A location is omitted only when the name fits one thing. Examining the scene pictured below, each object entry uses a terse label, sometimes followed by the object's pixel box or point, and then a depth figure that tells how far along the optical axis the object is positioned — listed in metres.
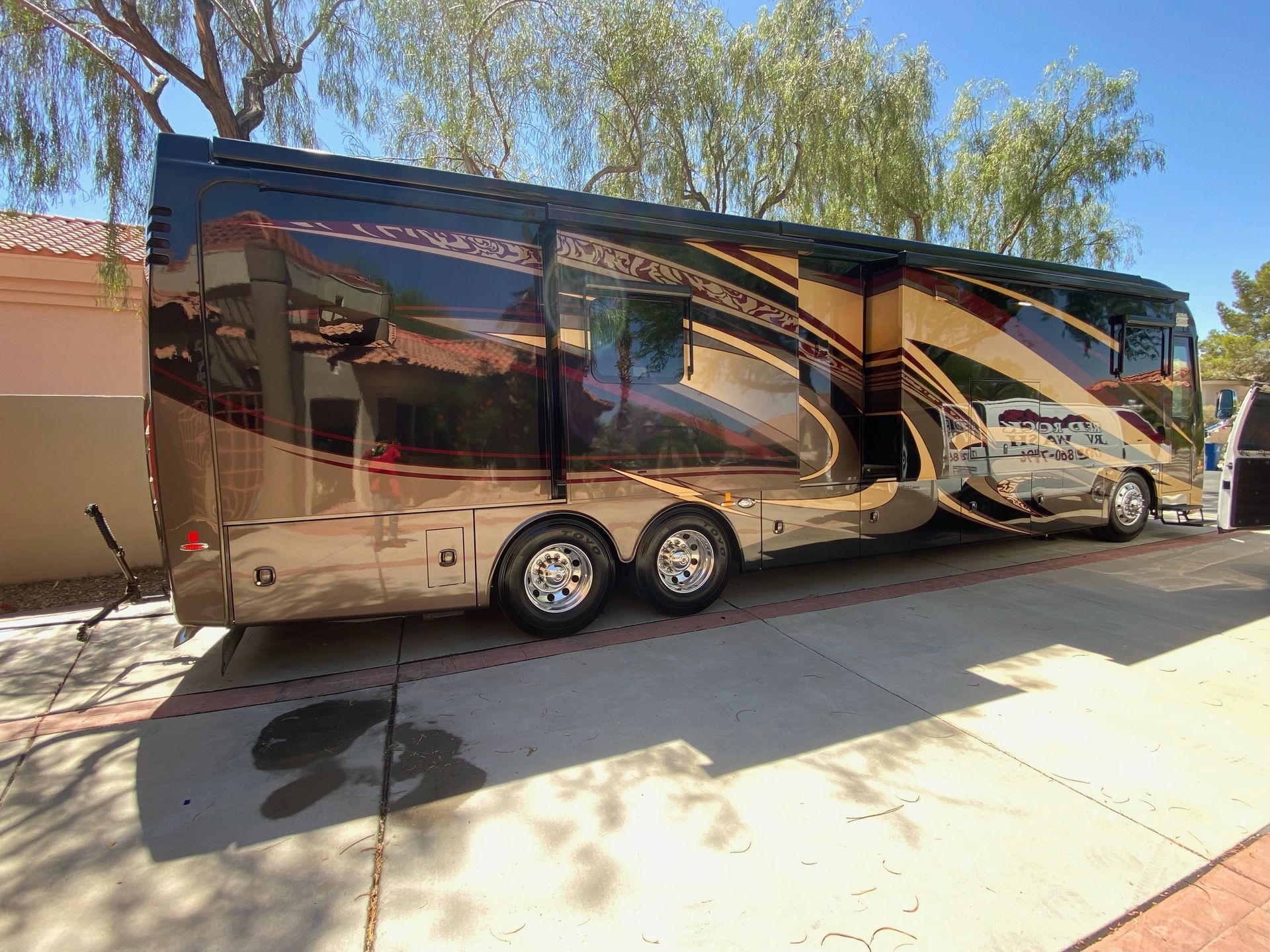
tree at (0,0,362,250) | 6.87
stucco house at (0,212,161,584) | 6.22
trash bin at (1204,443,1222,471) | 15.81
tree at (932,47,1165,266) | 12.35
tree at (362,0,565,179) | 8.34
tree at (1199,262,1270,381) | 33.78
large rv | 3.75
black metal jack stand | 4.51
